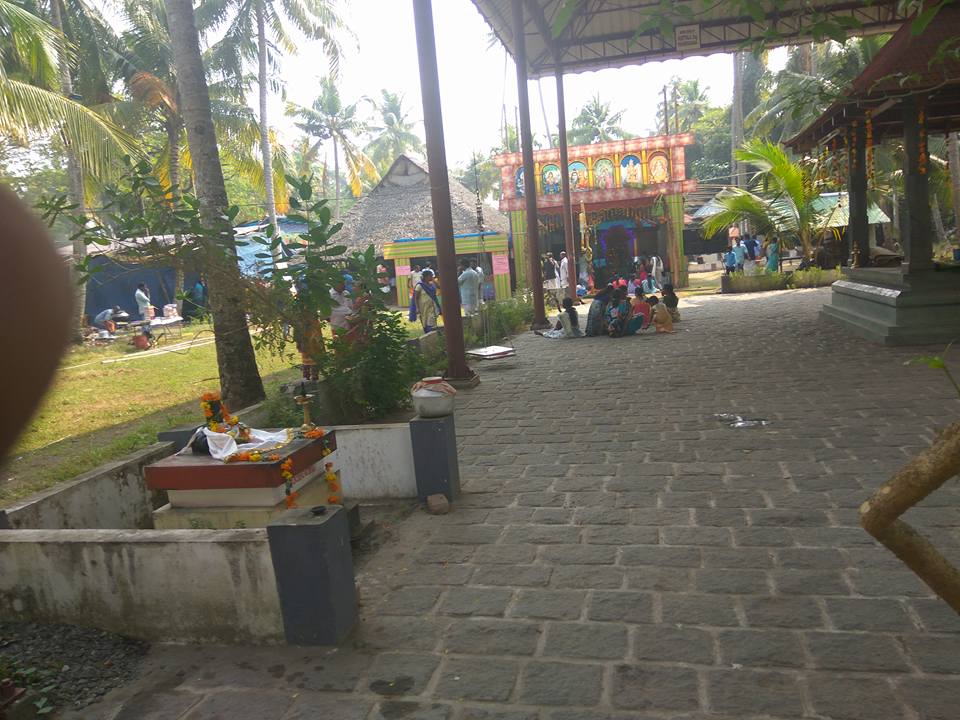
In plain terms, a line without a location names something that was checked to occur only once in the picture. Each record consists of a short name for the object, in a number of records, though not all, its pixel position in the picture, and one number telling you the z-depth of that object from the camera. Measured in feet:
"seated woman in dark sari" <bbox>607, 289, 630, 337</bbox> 45.37
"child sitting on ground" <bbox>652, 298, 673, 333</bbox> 45.29
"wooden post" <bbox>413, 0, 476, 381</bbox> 29.58
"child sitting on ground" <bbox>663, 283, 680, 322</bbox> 48.29
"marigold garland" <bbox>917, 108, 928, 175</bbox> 33.63
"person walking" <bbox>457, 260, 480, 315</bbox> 51.13
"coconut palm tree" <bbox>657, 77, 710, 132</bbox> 172.64
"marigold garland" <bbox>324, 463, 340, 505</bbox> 17.06
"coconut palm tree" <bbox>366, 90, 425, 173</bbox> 162.91
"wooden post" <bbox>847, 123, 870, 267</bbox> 40.33
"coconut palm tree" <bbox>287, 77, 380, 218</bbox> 117.36
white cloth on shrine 15.26
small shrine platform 14.94
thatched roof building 97.35
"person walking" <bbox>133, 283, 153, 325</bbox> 68.69
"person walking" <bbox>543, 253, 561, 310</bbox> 80.72
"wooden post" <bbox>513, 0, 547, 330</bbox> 44.96
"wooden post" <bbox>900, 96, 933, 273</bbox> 33.53
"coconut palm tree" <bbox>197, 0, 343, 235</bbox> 80.12
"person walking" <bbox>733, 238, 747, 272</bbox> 77.79
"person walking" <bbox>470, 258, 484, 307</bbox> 52.98
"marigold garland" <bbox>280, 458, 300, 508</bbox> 14.96
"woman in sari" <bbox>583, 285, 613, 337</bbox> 46.83
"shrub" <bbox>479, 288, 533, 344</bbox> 46.62
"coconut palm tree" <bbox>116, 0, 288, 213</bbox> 73.00
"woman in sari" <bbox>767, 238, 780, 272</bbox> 75.25
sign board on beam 52.11
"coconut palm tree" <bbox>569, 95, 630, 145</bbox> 174.60
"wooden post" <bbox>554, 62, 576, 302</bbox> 61.26
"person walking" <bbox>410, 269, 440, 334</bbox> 43.73
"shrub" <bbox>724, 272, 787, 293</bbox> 69.67
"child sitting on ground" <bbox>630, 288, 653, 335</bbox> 45.96
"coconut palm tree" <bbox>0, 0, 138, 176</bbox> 42.24
